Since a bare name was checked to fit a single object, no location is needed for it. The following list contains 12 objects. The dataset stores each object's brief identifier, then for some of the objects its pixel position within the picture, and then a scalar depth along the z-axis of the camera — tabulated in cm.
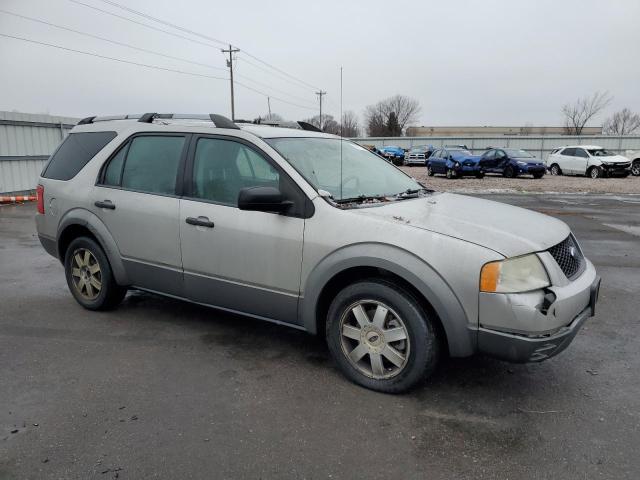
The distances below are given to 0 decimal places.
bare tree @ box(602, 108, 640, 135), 8494
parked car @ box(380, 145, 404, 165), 3899
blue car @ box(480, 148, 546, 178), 2502
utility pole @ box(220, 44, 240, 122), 4676
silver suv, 297
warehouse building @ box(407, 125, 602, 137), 10025
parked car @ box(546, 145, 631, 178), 2555
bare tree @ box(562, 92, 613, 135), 7762
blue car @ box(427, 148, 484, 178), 2538
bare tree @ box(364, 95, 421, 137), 8438
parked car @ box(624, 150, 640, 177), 2756
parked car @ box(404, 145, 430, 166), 3884
